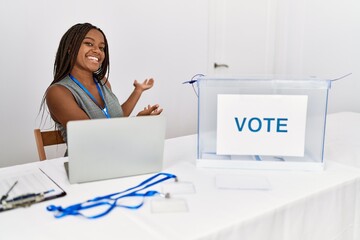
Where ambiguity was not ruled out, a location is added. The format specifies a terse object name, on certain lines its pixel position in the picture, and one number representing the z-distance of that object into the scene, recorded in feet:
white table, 2.46
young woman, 4.36
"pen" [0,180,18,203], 2.86
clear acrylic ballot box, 3.67
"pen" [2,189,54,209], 2.78
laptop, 3.13
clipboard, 2.83
